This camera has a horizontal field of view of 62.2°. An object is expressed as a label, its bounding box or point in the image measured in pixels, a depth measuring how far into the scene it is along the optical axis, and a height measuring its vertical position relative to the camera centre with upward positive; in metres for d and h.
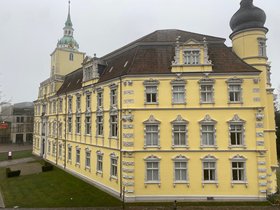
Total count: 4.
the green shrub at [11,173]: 34.53 -8.00
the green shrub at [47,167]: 37.34 -7.80
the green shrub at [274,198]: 22.41 -8.05
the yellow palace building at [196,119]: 23.86 -0.16
